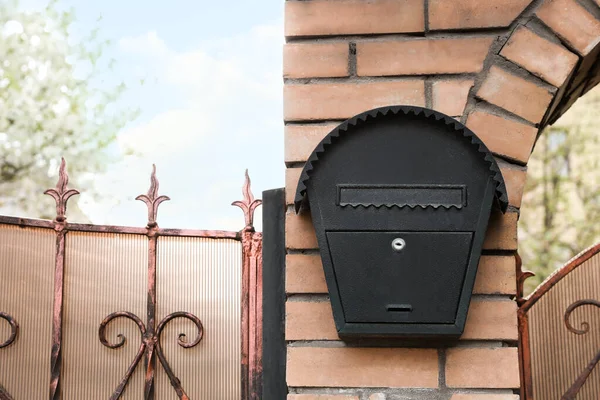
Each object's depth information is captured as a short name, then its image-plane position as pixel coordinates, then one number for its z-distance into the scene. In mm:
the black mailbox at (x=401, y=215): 1439
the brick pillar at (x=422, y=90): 1501
